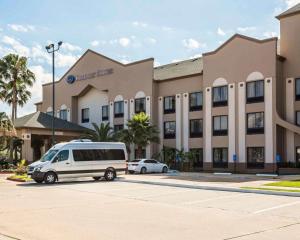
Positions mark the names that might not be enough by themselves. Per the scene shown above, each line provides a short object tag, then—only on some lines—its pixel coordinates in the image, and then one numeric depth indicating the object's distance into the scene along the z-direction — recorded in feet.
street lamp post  125.59
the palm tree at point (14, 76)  166.20
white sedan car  124.77
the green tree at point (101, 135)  151.10
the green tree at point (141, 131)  143.23
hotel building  124.06
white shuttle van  88.02
